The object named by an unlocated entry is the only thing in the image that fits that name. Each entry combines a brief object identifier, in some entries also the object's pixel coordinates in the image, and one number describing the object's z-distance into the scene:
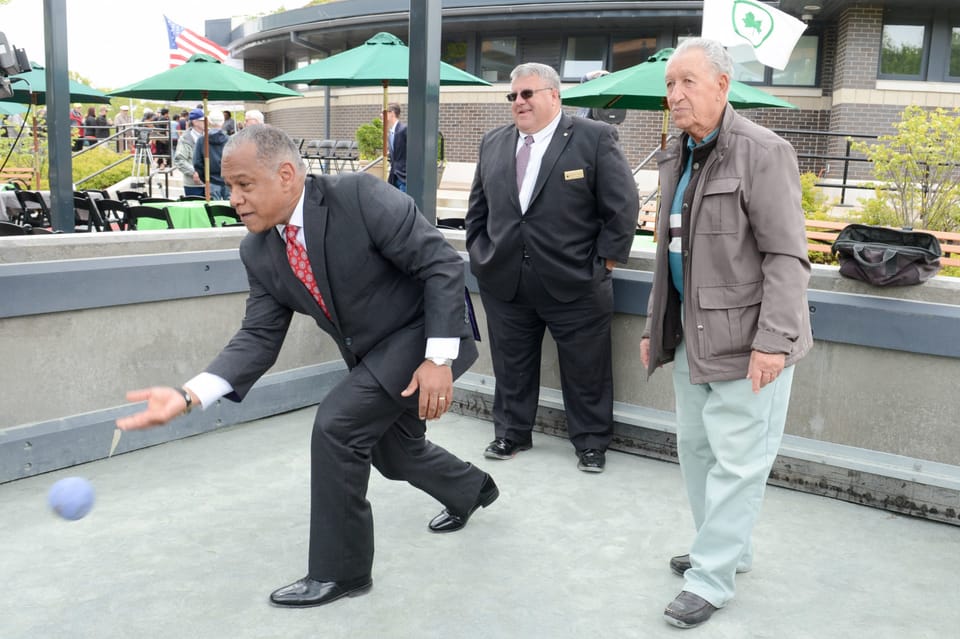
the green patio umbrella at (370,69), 10.78
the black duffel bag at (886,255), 4.45
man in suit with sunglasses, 5.06
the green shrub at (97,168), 20.52
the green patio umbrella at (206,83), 11.52
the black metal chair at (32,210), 10.80
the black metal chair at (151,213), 9.70
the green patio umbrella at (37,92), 14.42
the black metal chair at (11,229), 7.32
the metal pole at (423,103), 5.95
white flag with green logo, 8.10
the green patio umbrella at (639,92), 7.83
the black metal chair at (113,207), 10.73
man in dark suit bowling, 3.38
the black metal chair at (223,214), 9.71
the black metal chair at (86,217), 10.50
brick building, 19.09
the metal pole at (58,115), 7.21
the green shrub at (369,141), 20.62
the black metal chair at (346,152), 23.14
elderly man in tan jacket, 3.28
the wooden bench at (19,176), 16.50
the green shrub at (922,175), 10.80
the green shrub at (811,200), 11.89
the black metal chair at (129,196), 15.16
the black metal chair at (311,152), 23.04
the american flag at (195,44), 21.17
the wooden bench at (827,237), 8.66
